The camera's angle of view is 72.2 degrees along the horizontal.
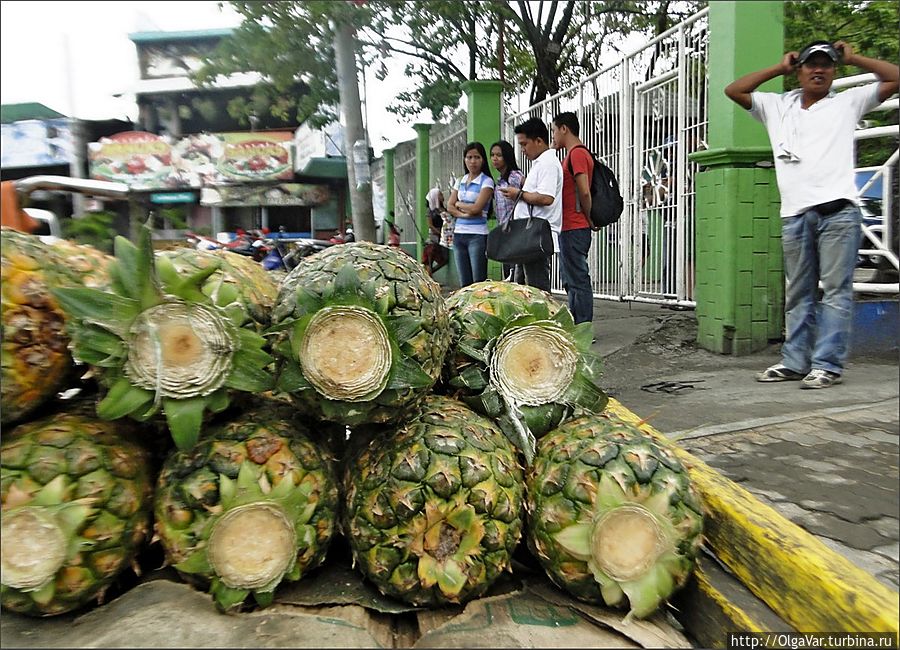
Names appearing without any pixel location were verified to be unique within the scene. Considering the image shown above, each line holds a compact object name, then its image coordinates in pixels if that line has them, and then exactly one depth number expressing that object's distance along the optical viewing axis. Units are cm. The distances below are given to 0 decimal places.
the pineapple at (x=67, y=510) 126
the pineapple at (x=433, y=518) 136
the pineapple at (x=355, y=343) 132
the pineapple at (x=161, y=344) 129
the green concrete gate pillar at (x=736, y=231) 213
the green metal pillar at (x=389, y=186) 1051
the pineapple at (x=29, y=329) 133
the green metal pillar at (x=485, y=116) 696
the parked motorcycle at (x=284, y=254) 684
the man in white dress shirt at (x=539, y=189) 405
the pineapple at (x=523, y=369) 168
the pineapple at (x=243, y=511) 131
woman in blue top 511
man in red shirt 415
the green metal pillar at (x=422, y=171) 1091
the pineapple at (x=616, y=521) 133
